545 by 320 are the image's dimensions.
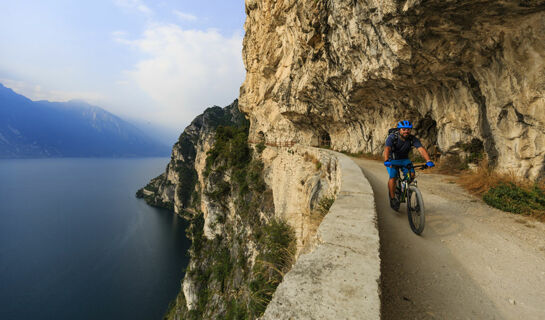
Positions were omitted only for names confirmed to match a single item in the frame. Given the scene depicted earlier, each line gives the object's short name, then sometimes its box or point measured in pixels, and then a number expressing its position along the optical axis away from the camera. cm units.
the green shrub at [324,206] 426
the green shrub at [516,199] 369
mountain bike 289
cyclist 357
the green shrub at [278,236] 867
